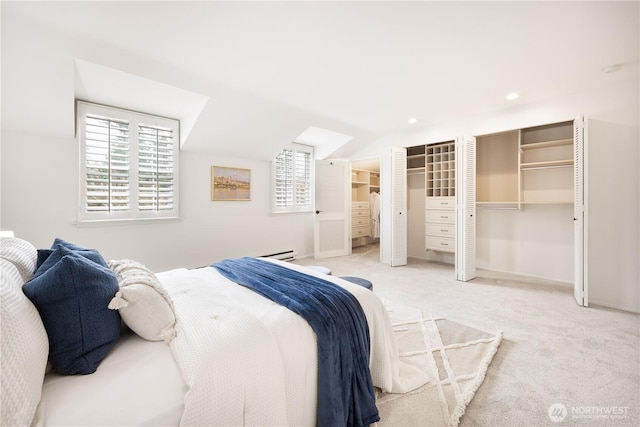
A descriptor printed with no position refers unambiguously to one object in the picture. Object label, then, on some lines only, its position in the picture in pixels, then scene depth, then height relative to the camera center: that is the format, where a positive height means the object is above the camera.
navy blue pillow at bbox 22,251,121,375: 0.93 -0.35
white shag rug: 1.45 -1.03
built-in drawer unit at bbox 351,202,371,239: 6.45 -0.13
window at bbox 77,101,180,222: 3.17 +0.63
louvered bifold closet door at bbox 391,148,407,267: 4.80 +0.13
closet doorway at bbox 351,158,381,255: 6.52 +0.16
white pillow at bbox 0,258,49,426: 0.69 -0.40
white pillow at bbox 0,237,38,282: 1.13 -0.18
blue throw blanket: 1.23 -0.64
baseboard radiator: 4.98 -0.76
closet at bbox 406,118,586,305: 3.62 +0.17
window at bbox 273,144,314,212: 5.14 +0.69
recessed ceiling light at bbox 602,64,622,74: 2.67 +1.46
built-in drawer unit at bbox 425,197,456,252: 4.54 -0.16
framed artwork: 4.25 +0.50
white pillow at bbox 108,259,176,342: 1.11 -0.40
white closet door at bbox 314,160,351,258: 5.39 +0.09
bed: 0.80 -0.52
